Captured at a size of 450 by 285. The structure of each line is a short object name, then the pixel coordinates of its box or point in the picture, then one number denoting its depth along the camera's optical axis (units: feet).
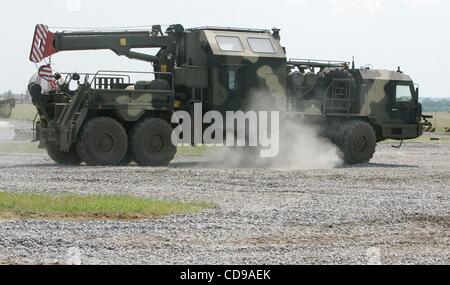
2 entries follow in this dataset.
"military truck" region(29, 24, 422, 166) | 84.99
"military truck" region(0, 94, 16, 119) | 226.17
